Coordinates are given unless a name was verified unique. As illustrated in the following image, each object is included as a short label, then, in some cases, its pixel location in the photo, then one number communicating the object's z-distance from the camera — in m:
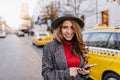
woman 1.04
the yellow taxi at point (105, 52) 2.30
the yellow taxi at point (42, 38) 9.07
